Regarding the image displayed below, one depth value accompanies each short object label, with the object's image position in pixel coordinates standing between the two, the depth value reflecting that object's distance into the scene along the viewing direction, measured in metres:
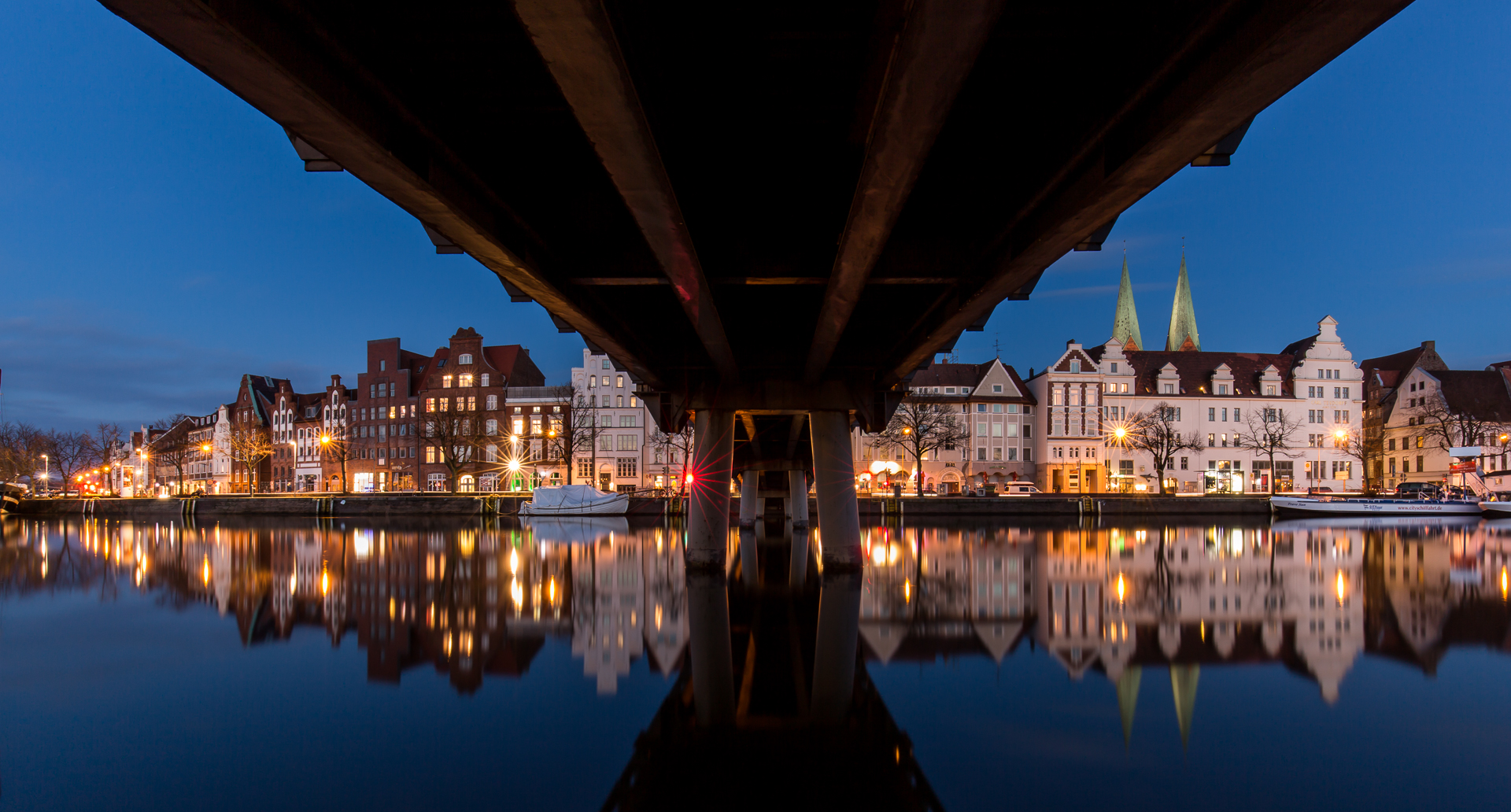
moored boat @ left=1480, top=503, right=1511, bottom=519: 67.00
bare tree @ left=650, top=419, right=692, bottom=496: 76.69
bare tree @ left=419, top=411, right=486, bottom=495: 76.56
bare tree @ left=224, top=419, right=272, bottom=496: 94.15
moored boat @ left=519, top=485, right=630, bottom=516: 63.41
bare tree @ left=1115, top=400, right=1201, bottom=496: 77.06
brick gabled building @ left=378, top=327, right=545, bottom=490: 89.69
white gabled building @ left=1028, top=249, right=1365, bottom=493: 83.56
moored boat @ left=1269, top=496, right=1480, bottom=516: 66.12
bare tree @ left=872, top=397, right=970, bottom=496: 72.38
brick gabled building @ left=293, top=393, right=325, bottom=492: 106.88
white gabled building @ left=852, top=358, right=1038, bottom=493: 84.38
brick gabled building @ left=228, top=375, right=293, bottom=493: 114.56
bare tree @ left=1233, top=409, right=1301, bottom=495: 83.19
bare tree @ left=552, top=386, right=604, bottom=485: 79.19
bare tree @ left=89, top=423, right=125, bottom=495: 113.16
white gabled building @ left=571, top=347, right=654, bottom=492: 84.06
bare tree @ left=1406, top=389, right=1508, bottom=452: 77.25
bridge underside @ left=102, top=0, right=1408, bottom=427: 5.16
